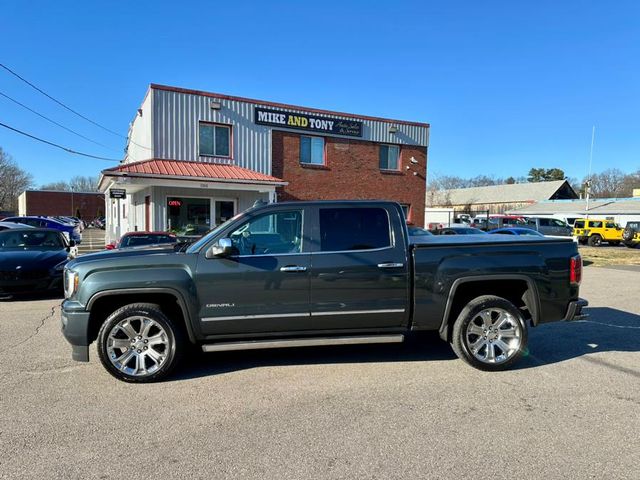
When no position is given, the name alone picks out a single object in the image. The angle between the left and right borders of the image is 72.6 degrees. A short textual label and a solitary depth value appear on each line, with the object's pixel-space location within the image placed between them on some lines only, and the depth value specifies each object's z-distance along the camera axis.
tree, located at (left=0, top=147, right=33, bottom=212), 76.25
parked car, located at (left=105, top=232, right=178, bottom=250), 10.38
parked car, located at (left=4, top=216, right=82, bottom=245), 23.41
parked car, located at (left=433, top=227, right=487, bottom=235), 18.92
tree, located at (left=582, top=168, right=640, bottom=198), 86.38
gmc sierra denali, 4.43
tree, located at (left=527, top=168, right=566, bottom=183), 92.81
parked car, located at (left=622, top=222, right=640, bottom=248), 30.64
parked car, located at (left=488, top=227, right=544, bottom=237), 18.45
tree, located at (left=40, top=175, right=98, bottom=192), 108.38
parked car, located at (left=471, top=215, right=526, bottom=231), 33.34
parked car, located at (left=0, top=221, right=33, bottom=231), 18.79
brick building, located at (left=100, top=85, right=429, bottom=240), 16.66
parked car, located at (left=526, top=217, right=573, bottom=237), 31.03
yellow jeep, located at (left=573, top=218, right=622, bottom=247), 32.88
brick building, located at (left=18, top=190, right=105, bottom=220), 66.62
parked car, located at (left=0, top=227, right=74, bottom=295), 8.68
